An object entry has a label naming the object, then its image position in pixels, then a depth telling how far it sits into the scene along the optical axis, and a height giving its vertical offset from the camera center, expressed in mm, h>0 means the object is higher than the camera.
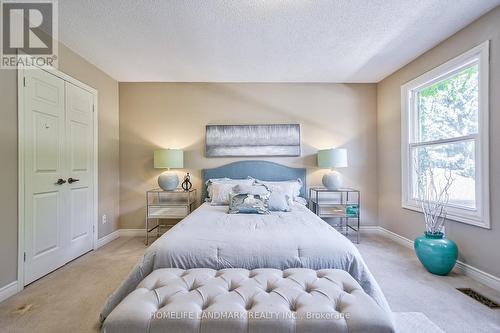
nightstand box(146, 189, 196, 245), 3365 -564
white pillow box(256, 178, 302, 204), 3070 -273
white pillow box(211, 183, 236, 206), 3176 -357
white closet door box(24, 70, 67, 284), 2232 -46
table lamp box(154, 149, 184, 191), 3475 +79
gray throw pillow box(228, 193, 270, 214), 2643 -431
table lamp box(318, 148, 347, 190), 3461 +78
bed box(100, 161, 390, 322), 1599 -608
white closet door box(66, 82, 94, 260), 2777 +29
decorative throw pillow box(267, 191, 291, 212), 2793 -436
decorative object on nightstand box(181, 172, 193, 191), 3645 -256
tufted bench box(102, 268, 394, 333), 1035 -674
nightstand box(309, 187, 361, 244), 3422 -588
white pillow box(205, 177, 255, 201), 3439 -209
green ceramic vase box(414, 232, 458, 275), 2277 -874
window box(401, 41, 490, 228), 2225 +397
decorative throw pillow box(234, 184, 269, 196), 2902 -280
